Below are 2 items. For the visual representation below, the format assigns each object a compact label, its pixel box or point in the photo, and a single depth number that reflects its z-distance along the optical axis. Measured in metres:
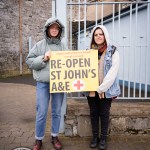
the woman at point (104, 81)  4.34
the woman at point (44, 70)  4.35
